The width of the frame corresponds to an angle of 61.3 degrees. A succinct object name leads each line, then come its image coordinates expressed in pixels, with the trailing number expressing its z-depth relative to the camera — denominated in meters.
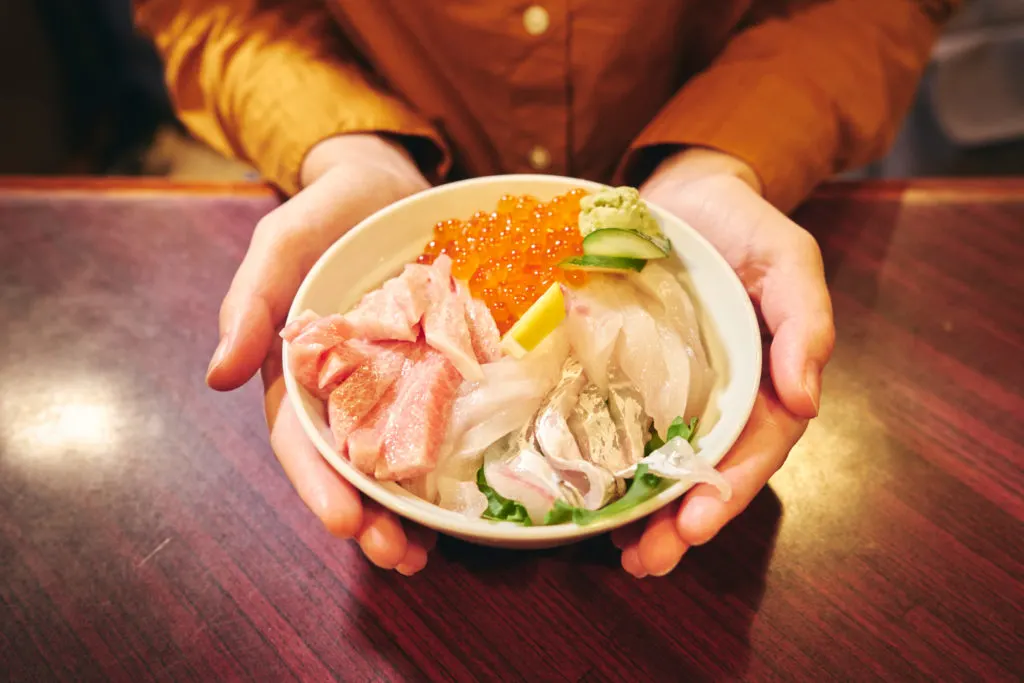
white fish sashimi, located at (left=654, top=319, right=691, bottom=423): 0.29
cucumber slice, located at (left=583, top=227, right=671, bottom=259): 0.30
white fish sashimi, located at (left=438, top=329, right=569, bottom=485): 0.29
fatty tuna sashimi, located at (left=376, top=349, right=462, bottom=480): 0.27
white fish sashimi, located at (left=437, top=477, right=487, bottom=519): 0.28
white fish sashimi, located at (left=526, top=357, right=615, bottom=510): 0.27
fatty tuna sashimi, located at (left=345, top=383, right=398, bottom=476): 0.27
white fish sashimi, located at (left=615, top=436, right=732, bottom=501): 0.26
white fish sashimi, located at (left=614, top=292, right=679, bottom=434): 0.30
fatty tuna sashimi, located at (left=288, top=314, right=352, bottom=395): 0.28
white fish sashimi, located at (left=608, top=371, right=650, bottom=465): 0.29
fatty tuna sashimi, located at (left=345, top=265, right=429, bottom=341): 0.30
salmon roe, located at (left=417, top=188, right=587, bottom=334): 0.31
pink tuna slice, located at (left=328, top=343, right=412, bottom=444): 0.28
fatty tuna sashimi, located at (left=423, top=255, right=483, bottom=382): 0.29
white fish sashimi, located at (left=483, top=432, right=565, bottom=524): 0.27
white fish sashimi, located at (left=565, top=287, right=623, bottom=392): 0.30
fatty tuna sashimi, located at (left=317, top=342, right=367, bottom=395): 0.28
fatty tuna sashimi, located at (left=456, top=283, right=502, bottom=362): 0.30
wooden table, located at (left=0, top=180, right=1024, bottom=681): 0.28
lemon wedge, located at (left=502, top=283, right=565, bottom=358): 0.29
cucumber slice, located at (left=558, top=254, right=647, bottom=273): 0.30
